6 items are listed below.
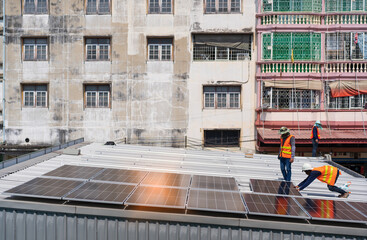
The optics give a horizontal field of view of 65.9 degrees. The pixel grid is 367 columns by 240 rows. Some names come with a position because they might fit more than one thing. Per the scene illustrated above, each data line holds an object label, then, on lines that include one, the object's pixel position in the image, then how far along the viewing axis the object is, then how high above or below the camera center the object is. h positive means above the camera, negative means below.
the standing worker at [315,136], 17.64 -1.22
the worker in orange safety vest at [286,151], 10.60 -1.30
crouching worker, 8.80 -1.89
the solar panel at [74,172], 9.05 -1.85
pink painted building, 21.75 +3.80
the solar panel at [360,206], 7.16 -2.37
